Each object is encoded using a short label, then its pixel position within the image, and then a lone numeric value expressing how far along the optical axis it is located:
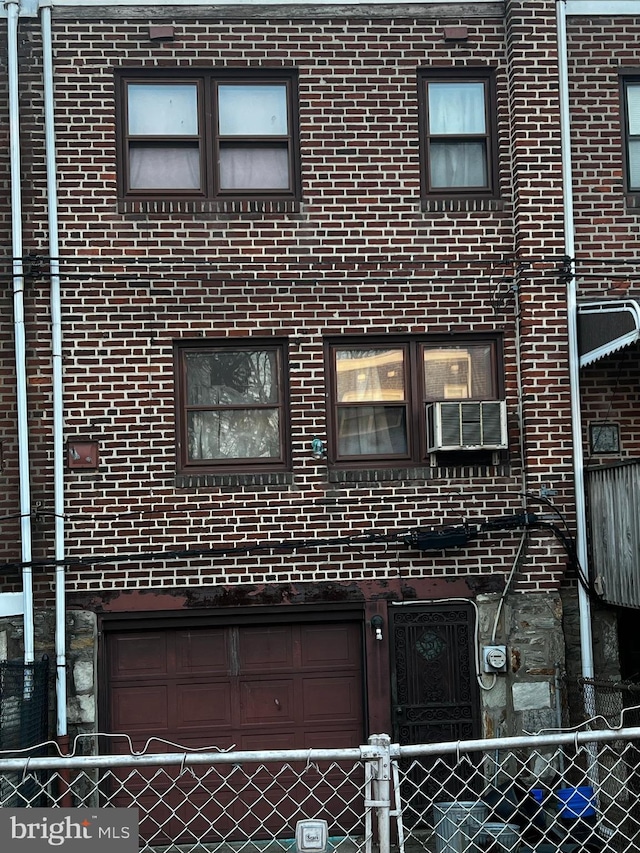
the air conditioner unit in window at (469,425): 10.87
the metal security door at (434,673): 10.93
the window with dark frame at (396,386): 11.24
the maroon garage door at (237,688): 10.84
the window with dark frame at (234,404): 11.11
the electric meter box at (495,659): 10.88
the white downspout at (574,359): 10.82
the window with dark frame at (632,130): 11.48
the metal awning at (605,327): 10.21
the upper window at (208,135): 11.18
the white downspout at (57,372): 10.36
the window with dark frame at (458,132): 11.41
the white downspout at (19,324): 10.42
